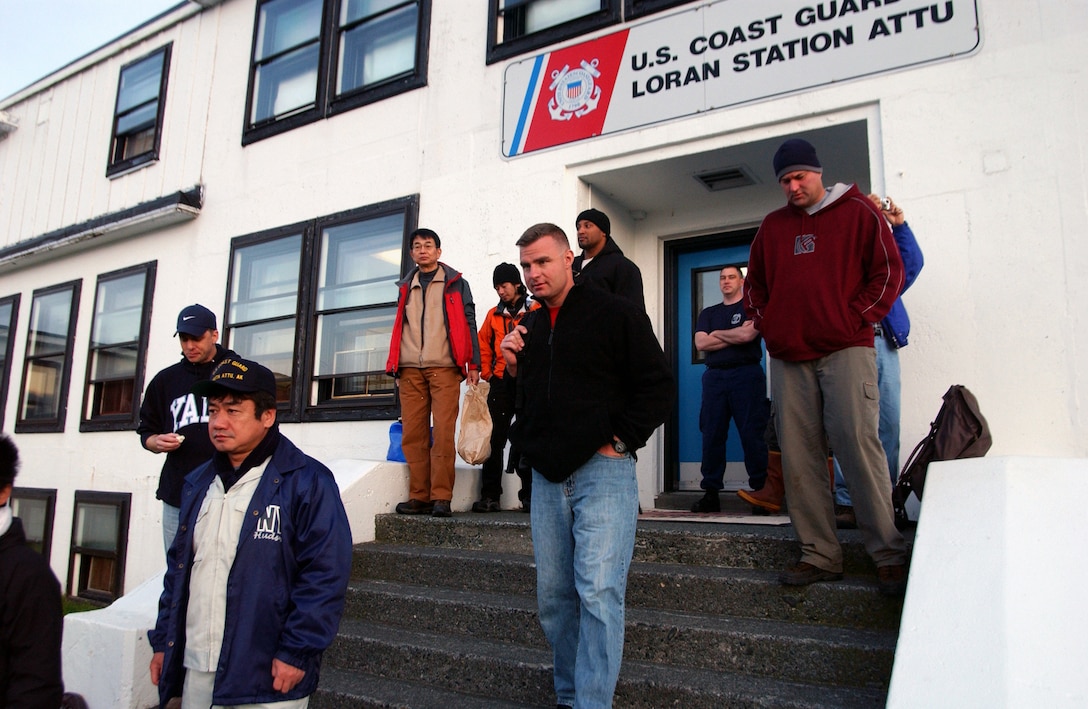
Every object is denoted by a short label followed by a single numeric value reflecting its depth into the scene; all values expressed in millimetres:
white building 4574
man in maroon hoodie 3482
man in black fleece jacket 2756
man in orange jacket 5512
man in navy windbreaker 2309
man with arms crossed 5336
